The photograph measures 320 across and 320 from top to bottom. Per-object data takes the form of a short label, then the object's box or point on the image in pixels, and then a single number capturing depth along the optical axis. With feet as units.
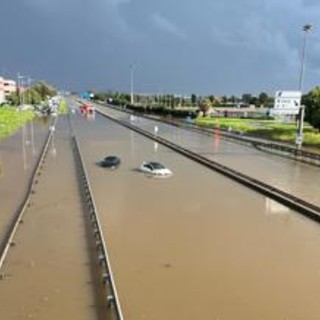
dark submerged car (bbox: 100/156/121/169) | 73.57
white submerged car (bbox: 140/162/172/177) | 66.36
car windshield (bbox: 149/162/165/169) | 67.80
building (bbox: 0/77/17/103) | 331.17
